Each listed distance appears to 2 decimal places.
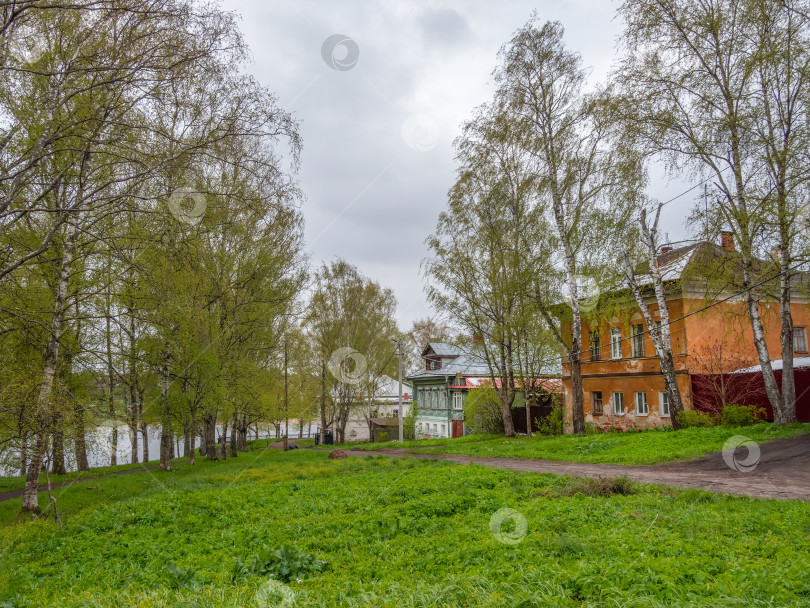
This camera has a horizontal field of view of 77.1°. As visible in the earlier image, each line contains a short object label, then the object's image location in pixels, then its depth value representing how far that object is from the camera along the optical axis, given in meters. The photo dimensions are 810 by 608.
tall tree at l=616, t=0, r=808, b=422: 15.70
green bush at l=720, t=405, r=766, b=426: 18.59
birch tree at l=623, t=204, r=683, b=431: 19.56
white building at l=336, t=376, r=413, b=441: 42.03
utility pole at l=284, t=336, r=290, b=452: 30.83
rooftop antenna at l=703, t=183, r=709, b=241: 16.31
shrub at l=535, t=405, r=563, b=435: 28.66
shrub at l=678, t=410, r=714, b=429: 19.48
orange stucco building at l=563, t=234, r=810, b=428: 22.47
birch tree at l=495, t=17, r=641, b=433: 20.30
